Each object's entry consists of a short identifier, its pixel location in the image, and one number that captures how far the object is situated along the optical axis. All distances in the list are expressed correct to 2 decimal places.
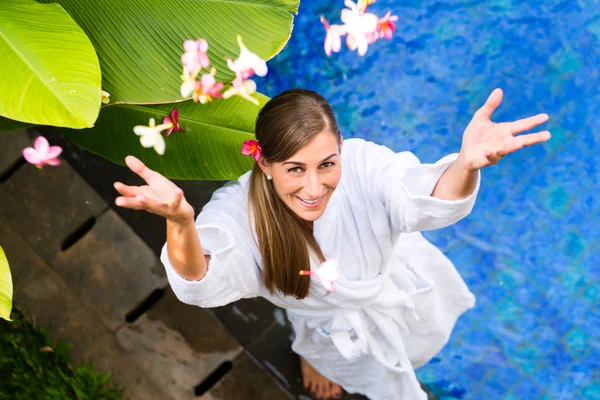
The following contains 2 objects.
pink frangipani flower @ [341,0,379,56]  1.70
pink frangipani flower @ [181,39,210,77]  1.67
